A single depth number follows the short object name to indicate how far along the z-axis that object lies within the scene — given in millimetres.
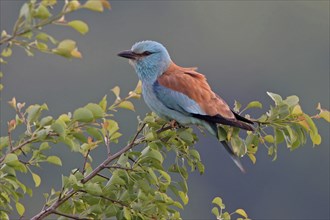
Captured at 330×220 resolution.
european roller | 10344
